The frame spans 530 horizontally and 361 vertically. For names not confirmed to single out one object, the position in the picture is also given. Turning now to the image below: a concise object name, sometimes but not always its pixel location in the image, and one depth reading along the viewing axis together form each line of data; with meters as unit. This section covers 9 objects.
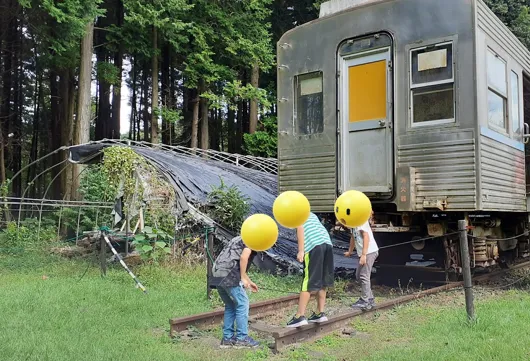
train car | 6.50
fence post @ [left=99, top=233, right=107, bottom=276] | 7.72
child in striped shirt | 4.94
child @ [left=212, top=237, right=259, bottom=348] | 4.66
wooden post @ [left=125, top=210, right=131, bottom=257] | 9.18
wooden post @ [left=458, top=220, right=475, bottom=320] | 5.04
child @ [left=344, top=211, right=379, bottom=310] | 5.90
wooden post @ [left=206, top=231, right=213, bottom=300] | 6.44
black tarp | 9.64
